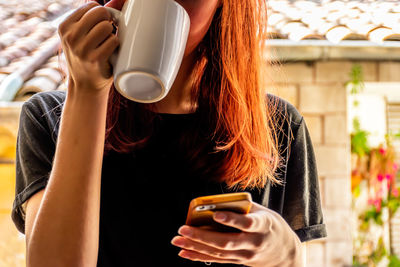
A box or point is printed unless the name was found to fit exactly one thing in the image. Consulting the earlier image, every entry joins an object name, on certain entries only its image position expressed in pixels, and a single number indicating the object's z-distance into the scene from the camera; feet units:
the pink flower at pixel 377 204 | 12.63
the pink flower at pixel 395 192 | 12.83
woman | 2.45
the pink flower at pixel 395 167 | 13.02
